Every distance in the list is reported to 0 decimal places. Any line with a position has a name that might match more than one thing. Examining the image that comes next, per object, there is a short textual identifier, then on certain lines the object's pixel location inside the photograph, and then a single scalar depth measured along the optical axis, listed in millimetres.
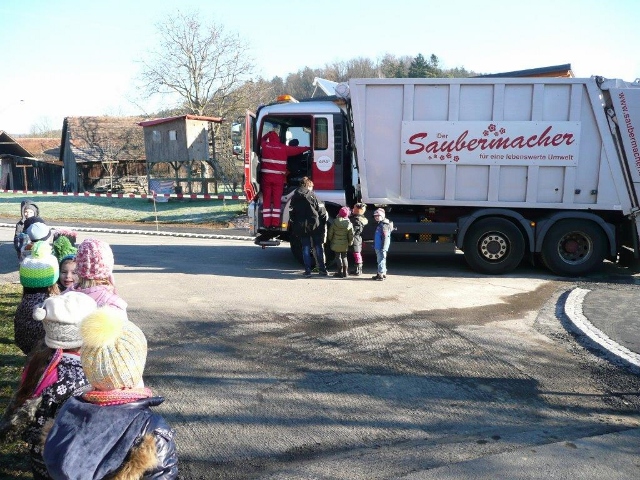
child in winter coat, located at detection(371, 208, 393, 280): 10422
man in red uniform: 11023
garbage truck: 10375
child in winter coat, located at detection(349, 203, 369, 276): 10539
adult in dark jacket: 10320
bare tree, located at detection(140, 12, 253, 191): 37094
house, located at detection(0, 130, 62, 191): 42500
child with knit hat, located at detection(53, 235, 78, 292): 5328
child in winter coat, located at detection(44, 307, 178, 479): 2416
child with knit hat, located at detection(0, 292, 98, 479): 3283
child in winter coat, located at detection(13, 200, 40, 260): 8031
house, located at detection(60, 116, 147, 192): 35781
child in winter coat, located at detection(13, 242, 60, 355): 4605
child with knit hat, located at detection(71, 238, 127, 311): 3945
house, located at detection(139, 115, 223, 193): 27762
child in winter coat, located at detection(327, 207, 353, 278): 10344
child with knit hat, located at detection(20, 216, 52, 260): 6457
